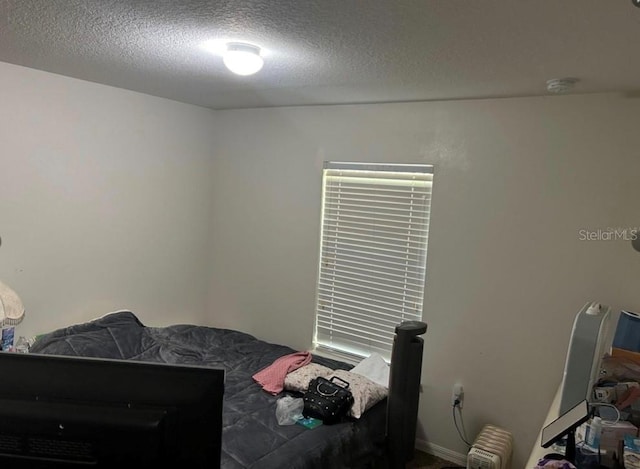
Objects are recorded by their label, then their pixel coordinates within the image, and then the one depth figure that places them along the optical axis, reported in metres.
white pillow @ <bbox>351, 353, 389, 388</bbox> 3.05
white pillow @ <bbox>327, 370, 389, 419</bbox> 2.60
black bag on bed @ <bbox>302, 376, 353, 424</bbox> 2.49
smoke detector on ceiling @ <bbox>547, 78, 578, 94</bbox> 2.19
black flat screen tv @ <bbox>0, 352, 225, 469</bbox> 0.88
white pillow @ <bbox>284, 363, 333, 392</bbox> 2.79
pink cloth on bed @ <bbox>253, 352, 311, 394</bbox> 2.83
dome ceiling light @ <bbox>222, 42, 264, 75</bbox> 1.96
